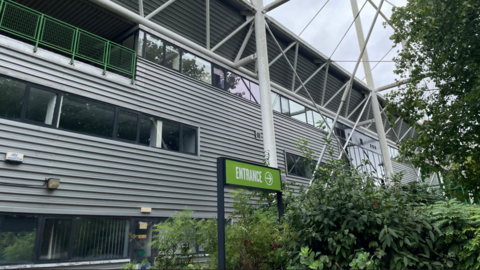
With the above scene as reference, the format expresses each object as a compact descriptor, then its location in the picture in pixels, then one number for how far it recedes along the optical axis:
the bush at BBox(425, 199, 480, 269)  4.12
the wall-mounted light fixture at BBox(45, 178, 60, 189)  7.13
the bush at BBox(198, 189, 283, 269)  4.74
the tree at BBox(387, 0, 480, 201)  7.48
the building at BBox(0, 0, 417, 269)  7.05
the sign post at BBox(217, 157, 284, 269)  4.29
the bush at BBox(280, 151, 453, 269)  4.13
